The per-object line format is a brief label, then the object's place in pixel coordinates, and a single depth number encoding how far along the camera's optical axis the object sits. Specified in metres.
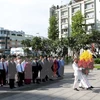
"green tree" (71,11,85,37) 29.91
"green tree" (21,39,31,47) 35.22
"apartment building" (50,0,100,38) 34.71
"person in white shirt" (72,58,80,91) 6.59
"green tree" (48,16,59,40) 34.52
